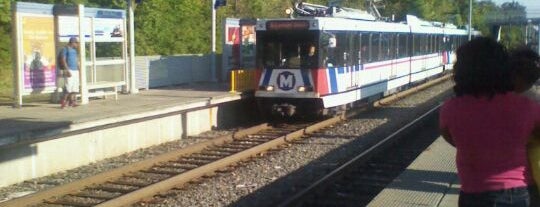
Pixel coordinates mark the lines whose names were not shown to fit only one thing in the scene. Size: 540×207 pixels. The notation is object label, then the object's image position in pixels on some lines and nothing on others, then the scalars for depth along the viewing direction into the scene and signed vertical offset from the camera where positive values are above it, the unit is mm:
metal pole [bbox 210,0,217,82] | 22219 -244
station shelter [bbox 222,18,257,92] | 22297 +251
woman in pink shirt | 3311 -341
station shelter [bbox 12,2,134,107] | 13344 +181
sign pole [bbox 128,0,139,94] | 17172 -123
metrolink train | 16781 -268
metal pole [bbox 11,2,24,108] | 13008 +77
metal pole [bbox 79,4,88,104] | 14117 -188
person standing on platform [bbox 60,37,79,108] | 13938 -359
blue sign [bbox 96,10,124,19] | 15619 +833
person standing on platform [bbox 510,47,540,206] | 3525 -138
